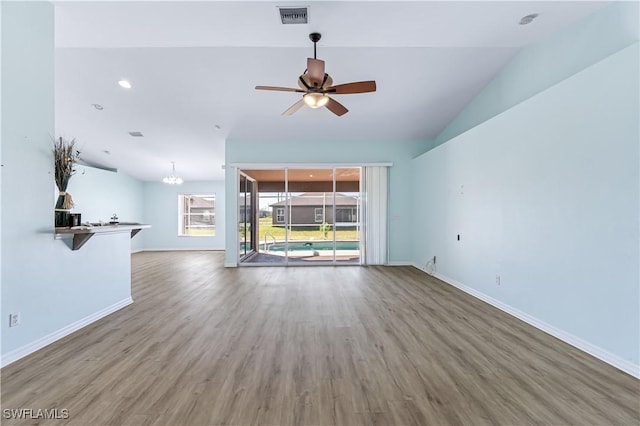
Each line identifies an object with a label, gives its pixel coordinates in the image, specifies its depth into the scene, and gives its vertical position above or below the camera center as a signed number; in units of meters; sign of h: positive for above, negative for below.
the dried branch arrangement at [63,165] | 2.93 +0.49
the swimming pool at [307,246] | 7.41 -0.90
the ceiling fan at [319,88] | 3.17 +1.45
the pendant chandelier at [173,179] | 8.08 +0.96
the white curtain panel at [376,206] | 6.73 +0.17
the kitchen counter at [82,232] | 2.85 -0.20
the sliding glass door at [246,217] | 7.08 -0.10
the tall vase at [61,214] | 3.03 -0.01
